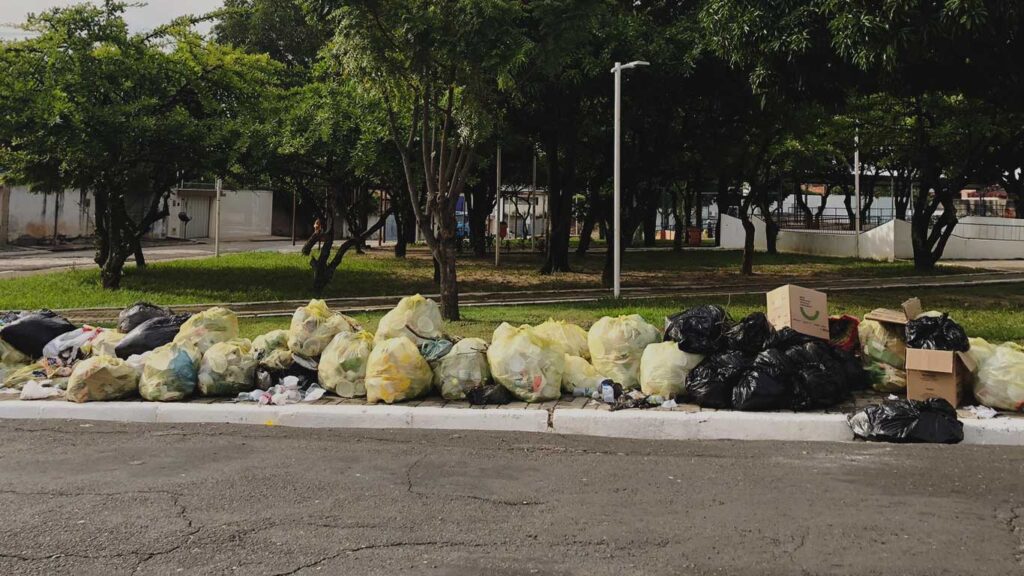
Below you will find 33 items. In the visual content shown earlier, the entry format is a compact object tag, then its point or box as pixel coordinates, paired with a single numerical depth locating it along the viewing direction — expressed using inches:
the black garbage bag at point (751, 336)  261.4
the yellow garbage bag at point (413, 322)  286.7
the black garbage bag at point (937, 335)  246.7
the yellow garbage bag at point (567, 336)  284.2
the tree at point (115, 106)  546.9
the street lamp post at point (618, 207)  526.9
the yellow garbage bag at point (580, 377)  265.9
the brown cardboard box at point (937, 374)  236.7
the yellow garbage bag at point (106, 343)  301.6
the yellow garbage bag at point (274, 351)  279.9
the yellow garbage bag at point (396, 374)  259.1
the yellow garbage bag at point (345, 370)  268.7
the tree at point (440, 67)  390.9
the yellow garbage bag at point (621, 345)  269.1
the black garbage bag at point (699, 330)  259.6
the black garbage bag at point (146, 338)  301.0
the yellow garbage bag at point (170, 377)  266.7
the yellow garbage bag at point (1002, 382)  237.5
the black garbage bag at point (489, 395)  256.1
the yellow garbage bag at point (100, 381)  267.4
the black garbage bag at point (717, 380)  244.8
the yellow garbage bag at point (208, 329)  291.6
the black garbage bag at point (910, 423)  219.3
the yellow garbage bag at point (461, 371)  262.1
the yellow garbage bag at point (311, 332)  281.7
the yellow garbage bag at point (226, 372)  271.0
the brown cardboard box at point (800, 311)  265.0
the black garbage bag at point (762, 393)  239.5
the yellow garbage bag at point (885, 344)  261.5
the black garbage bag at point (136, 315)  328.3
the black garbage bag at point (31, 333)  315.6
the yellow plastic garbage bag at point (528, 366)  257.8
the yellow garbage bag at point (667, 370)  254.8
